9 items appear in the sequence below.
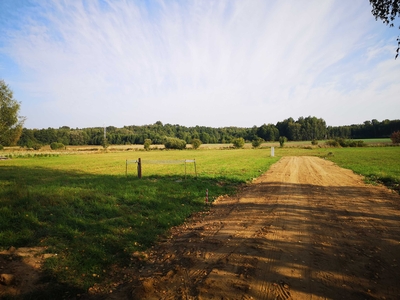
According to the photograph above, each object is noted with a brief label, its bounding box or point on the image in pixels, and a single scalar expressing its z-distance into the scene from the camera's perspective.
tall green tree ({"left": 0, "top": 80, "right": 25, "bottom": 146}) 45.38
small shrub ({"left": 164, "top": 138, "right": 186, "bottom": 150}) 103.82
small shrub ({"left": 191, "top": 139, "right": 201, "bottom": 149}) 99.50
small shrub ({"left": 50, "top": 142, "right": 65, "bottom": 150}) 100.94
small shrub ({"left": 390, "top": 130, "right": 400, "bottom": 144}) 79.06
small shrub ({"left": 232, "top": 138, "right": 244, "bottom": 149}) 100.87
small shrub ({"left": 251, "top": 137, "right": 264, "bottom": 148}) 99.53
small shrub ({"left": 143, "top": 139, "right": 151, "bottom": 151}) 98.91
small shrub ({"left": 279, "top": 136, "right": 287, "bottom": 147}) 97.62
